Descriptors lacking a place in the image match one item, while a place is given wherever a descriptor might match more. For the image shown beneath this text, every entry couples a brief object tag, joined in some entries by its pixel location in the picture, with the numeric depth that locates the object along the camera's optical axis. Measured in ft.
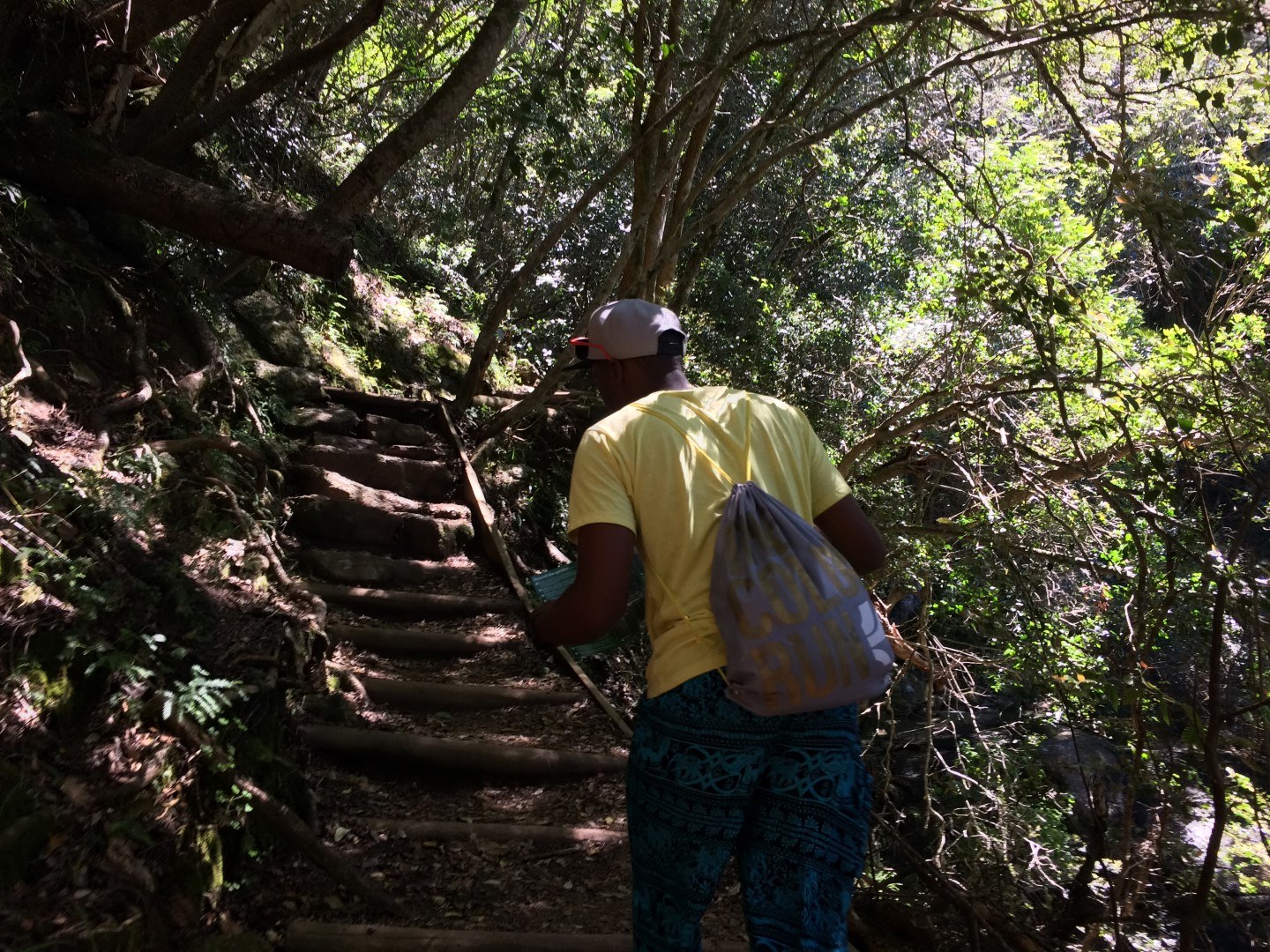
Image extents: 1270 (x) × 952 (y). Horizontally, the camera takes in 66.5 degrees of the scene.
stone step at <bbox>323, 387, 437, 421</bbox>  27.48
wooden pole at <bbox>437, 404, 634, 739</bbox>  17.46
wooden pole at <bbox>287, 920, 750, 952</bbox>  9.74
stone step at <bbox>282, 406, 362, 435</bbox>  24.40
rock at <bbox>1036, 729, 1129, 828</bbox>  21.34
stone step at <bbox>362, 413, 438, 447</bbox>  26.18
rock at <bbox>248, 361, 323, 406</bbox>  25.38
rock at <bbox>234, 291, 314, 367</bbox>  27.61
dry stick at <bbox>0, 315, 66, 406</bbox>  14.60
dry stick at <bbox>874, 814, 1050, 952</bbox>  11.80
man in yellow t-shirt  5.87
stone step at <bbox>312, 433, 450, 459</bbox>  24.08
